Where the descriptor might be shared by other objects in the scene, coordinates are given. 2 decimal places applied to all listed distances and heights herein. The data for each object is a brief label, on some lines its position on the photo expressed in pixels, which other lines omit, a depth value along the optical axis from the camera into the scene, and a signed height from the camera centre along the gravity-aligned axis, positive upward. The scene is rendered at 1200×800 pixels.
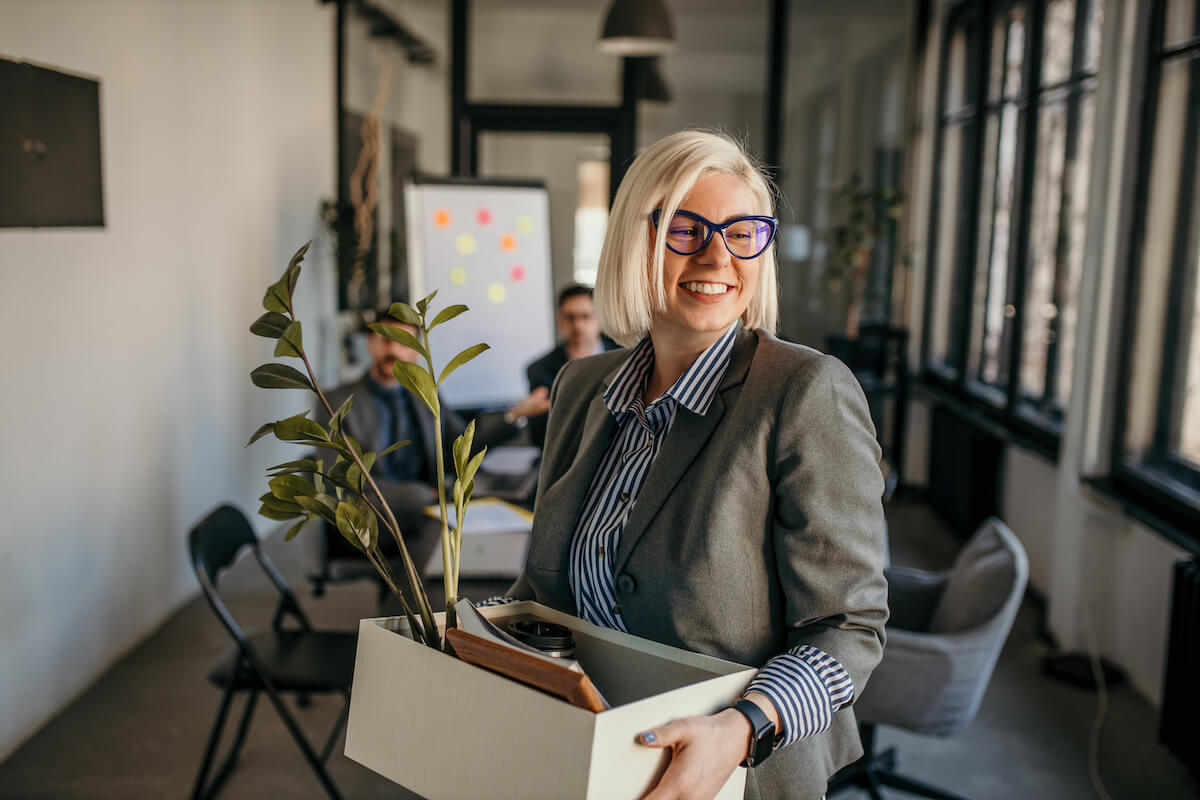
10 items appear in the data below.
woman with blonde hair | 1.22 -0.29
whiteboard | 5.64 -0.13
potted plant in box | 1.12 -0.25
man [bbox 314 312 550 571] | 3.86 -0.75
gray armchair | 2.54 -0.96
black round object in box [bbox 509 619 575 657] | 1.26 -0.47
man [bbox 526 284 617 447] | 4.38 -0.36
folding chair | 2.81 -1.16
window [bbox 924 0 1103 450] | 5.07 +0.34
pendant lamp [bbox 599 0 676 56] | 5.91 +1.29
